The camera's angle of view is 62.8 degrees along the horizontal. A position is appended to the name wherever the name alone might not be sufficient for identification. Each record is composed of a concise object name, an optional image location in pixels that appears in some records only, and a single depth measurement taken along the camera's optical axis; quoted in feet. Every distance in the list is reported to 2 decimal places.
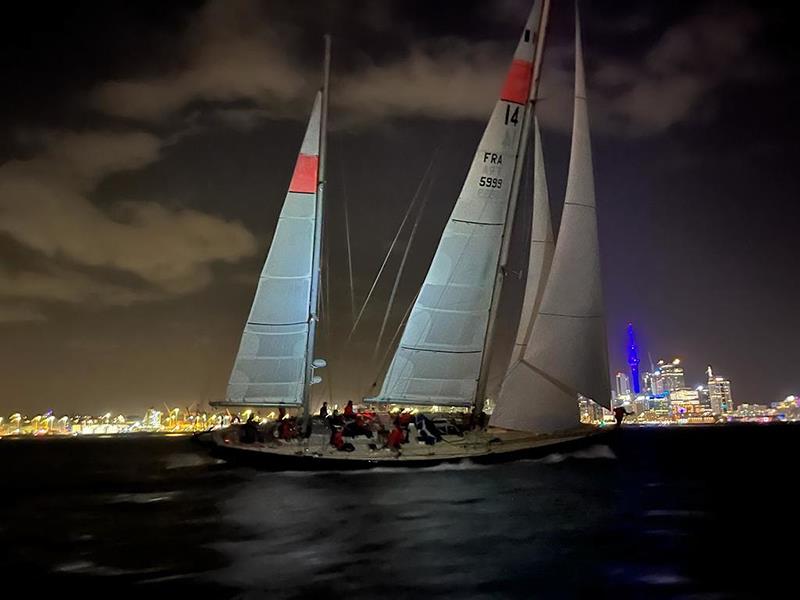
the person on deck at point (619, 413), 85.05
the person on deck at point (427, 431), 71.61
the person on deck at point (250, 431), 78.95
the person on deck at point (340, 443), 71.58
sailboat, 74.90
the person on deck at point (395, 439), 69.87
